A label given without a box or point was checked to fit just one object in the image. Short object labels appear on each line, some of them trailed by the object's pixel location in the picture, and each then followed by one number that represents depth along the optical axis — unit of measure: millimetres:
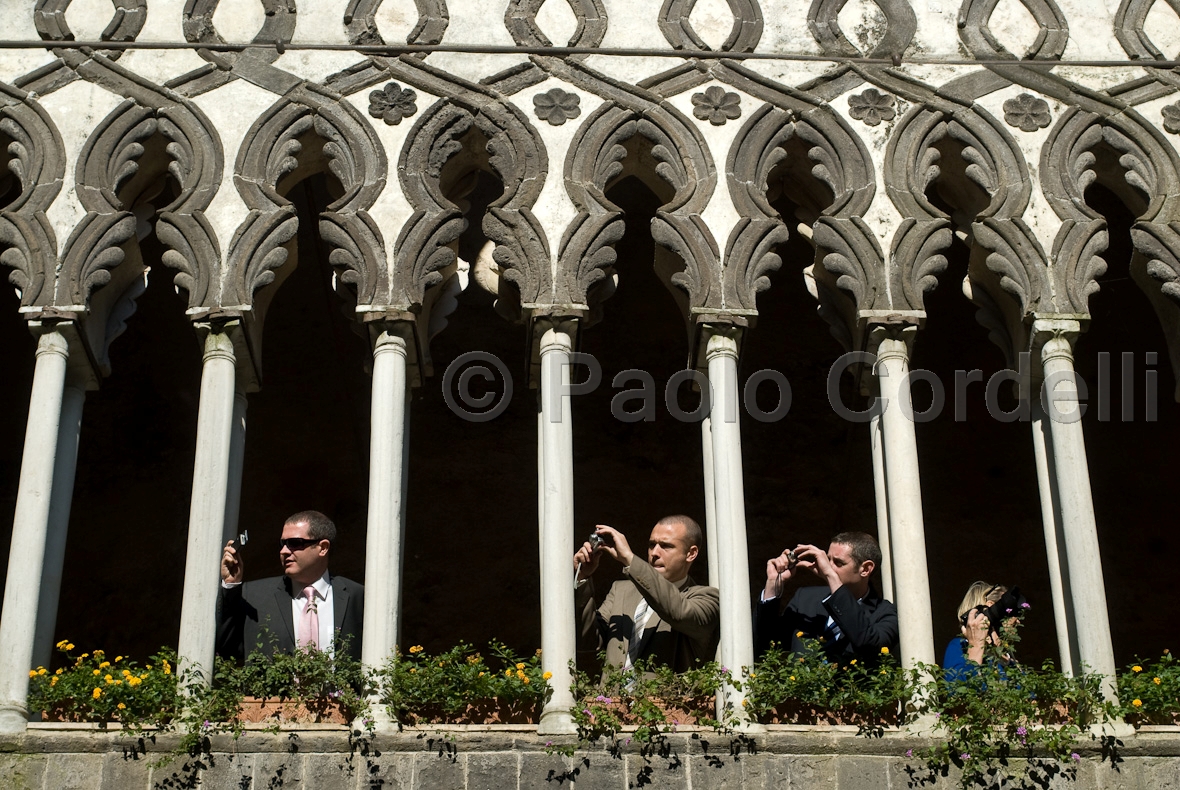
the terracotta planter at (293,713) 9203
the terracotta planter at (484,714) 9258
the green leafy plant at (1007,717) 9070
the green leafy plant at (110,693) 9133
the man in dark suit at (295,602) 9773
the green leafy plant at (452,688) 9211
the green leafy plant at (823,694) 9250
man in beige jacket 9633
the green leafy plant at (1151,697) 9359
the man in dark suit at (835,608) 9516
